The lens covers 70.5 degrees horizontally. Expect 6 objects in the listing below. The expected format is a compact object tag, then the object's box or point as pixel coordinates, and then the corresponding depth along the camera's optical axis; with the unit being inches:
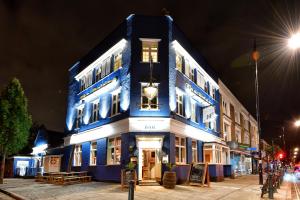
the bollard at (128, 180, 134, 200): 248.9
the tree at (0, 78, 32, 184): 696.6
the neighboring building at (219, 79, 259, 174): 1007.0
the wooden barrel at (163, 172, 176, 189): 487.0
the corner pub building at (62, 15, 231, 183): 567.4
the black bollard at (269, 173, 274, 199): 395.6
